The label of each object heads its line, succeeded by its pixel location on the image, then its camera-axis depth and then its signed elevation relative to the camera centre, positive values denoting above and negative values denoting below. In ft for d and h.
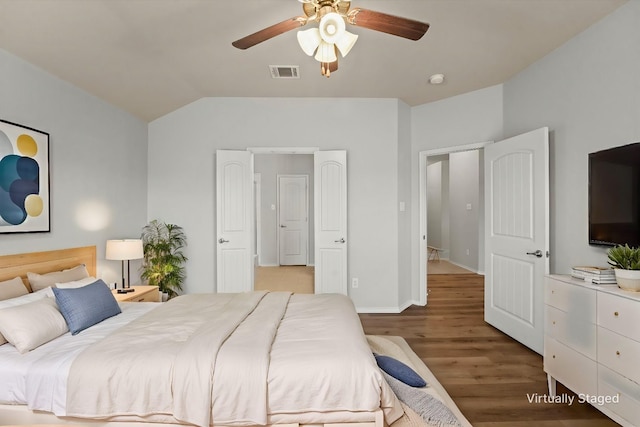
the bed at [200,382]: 5.44 -2.71
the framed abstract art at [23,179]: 8.29 +0.87
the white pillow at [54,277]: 8.52 -1.65
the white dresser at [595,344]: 6.16 -2.67
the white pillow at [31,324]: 6.44 -2.15
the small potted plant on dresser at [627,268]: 6.56 -1.10
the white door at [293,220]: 26.78 -0.59
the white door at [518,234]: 10.38 -0.74
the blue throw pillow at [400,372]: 6.71 -3.13
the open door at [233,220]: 14.60 -0.31
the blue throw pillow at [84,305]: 7.47 -2.08
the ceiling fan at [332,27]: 6.12 +3.38
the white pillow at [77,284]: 8.07 -1.70
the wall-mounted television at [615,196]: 7.39 +0.34
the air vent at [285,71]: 11.94 +5.00
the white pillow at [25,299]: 7.04 -1.86
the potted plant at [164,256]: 13.98 -1.78
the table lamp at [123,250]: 11.37 -1.21
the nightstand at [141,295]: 10.65 -2.61
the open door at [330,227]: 14.75 -0.63
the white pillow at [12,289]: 7.60 -1.70
